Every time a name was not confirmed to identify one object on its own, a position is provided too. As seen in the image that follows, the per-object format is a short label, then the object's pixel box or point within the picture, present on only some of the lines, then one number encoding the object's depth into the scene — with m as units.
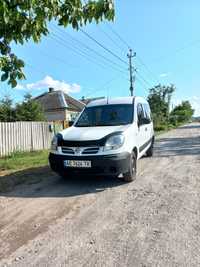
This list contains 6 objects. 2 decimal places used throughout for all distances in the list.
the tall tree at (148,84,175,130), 36.85
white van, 4.08
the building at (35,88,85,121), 23.47
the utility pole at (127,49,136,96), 20.93
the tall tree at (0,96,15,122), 13.48
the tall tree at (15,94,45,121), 13.67
